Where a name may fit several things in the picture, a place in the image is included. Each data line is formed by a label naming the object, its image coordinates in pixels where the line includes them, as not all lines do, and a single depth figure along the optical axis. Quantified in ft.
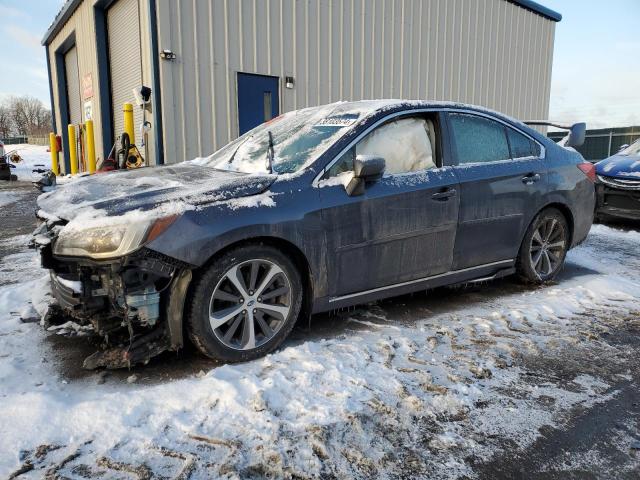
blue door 30.58
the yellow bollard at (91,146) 38.37
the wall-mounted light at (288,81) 32.17
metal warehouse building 28.09
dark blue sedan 8.82
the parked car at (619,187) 24.95
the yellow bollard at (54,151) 50.03
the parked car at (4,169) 59.82
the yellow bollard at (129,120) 30.07
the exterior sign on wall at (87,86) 40.93
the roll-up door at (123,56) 31.48
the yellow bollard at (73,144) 44.27
